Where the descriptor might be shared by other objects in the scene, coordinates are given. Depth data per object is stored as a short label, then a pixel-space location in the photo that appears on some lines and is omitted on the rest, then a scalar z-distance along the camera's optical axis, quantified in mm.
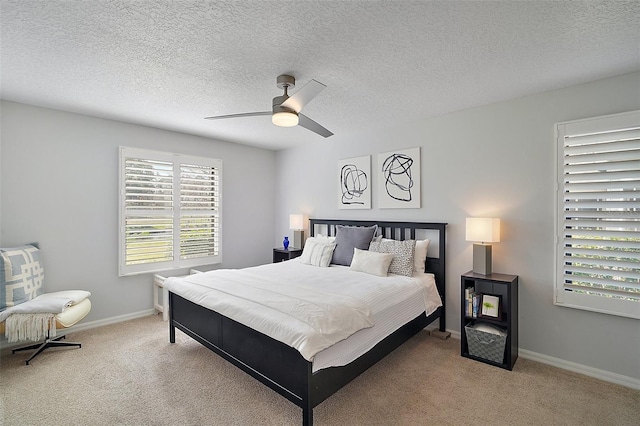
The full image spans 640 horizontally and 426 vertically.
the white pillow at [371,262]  3486
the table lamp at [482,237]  3039
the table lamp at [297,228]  5164
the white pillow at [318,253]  4125
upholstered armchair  2760
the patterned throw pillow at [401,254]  3486
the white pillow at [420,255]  3625
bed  1948
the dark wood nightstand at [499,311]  2809
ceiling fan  2221
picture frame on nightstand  2943
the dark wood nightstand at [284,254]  5055
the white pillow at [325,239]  4468
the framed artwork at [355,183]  4422
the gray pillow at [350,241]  4020
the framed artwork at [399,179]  3920
